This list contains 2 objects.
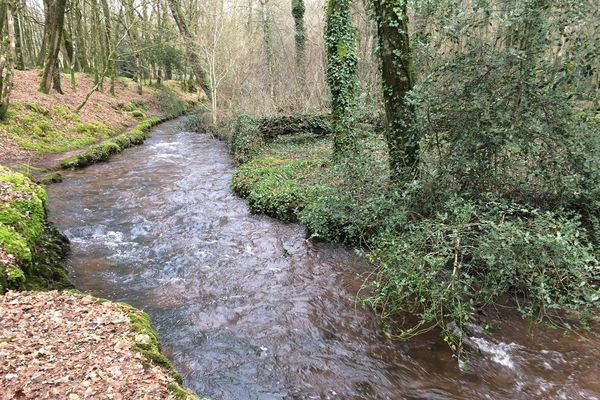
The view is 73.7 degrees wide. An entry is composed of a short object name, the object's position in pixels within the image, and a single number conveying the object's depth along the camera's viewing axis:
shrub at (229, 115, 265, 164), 14.96
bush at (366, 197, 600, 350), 4.29
